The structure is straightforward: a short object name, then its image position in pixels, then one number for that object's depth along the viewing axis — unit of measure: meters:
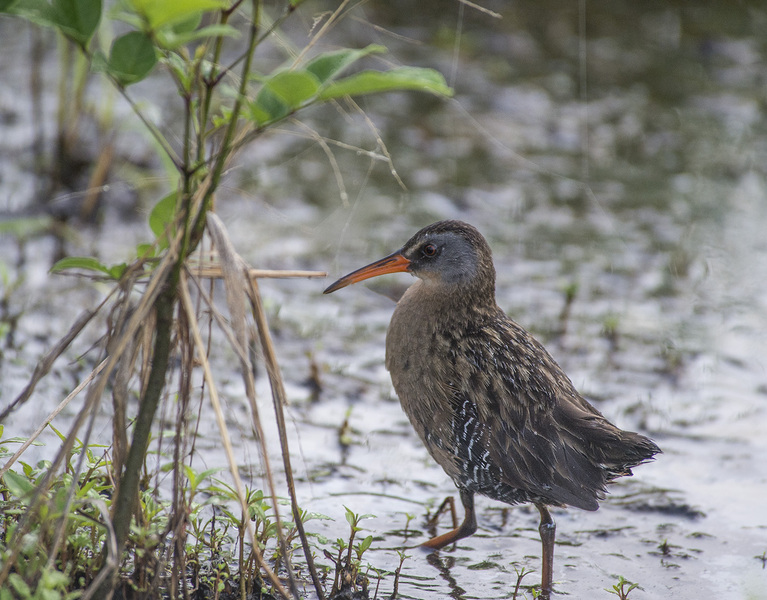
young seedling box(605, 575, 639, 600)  5.88
